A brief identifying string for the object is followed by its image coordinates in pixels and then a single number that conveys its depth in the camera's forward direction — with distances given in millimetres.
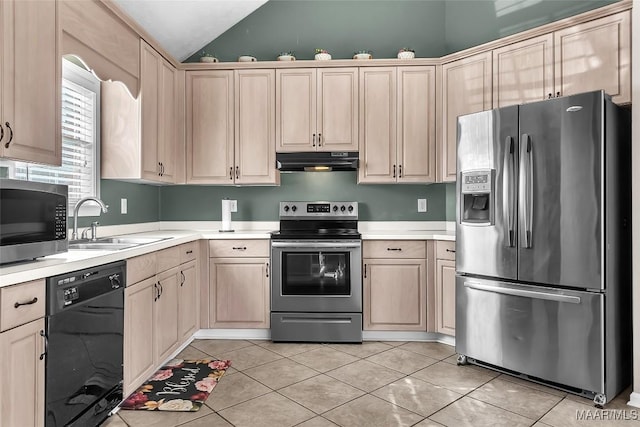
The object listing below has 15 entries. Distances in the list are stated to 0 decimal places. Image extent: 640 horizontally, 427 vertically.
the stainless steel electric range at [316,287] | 3541
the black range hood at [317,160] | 3783
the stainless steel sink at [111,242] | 2686
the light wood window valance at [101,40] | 2250
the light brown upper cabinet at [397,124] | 3764
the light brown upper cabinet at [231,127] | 3869
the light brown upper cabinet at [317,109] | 3824
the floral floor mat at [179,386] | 2455
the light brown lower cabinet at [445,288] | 3420
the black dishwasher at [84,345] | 1763
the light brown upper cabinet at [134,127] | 3137
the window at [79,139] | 2854
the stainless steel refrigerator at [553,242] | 2434
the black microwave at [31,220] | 1645
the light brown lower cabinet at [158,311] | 2447
